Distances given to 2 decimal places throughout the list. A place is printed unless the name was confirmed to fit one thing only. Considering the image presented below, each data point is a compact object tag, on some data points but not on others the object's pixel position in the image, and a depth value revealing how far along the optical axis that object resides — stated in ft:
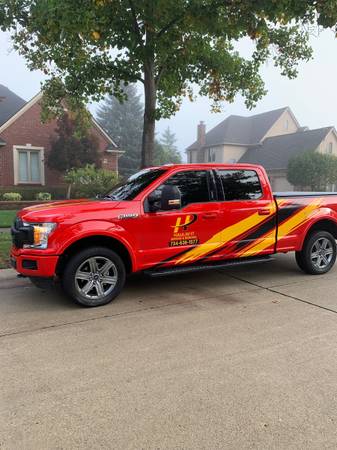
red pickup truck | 17.12
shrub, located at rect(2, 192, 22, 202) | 64.28
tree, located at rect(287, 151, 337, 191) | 110.22
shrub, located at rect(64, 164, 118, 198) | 64.95
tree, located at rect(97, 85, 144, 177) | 165.27
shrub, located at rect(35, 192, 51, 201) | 68.96
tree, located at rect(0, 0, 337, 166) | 24.30
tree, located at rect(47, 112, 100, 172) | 72.33
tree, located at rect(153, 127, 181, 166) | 215.06
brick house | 71.41
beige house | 132.05
